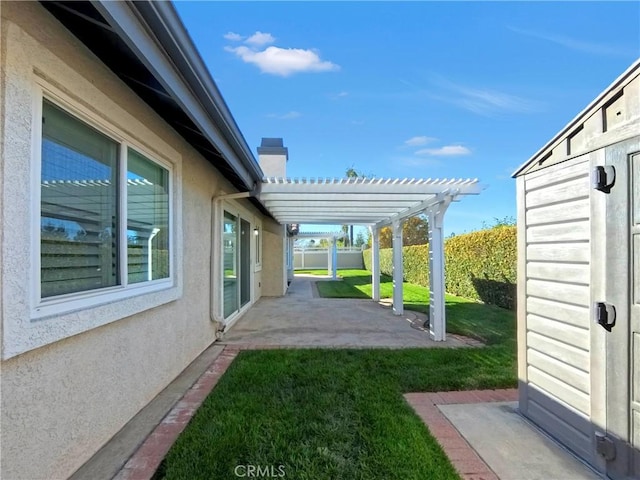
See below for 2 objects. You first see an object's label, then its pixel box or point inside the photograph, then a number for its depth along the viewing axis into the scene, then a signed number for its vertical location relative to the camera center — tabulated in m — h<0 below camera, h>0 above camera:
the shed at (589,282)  2.64 -0.31
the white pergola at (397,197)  7.35 +1.17
